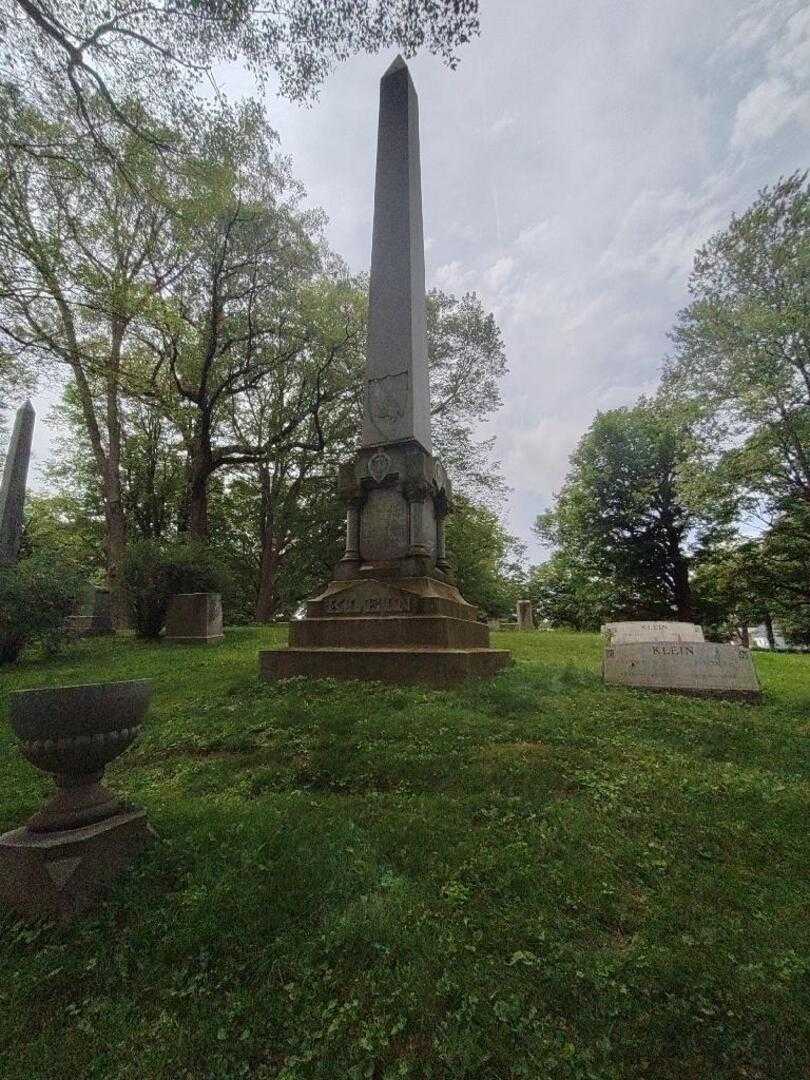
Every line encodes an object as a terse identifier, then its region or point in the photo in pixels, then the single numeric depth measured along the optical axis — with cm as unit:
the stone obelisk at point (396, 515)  595
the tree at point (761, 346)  1253
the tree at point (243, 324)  1433
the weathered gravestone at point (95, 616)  1295
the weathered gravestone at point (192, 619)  1089
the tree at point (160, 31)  679
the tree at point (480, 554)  2131
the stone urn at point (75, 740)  250
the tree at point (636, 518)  2077
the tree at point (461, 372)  1984
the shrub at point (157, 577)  1102
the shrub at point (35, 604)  886
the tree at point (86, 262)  990
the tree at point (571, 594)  2203
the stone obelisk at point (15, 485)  1448
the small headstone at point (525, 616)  2102
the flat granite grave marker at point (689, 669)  550
